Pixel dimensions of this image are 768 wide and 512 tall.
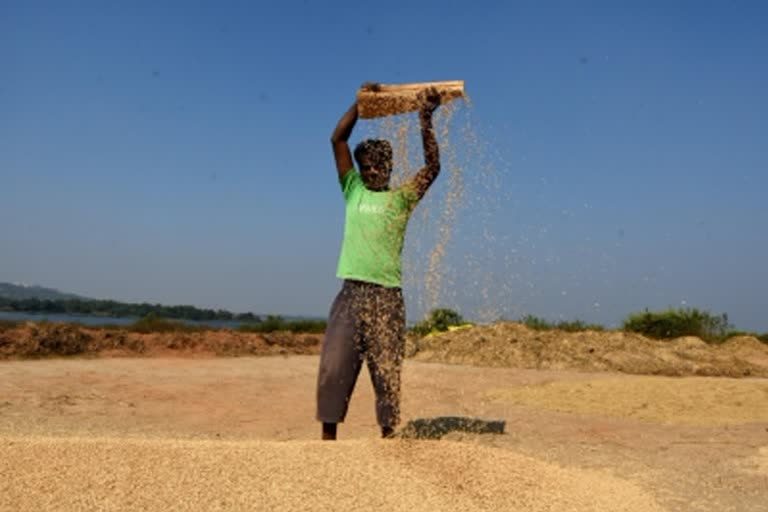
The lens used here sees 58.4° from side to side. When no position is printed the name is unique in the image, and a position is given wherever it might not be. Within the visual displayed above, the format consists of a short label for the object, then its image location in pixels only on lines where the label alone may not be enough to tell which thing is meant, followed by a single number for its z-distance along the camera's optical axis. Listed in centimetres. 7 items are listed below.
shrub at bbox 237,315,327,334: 1677
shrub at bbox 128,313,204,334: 1404
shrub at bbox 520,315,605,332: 1562
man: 381
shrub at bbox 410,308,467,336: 1516
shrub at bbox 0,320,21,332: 1120
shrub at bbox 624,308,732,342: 1691
